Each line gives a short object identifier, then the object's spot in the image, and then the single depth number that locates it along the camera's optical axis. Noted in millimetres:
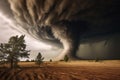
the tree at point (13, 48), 12021
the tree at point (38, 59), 18935
